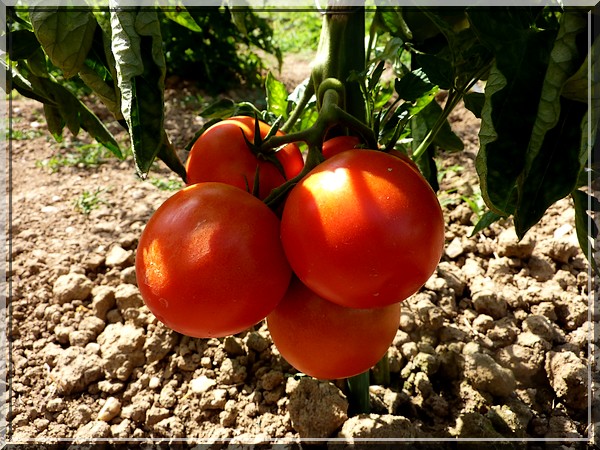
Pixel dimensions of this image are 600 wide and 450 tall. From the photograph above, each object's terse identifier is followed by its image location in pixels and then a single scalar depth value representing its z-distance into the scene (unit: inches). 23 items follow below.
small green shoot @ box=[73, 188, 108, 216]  21.9
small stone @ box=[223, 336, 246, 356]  15.7
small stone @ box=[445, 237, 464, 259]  19.3
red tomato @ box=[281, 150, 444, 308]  8.0
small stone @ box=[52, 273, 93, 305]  17.7
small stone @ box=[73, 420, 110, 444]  14.2
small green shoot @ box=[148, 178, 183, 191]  23.4
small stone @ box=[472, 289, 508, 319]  17.0
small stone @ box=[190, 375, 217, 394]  15.2
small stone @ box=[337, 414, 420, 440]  13.0
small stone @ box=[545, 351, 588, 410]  14.6
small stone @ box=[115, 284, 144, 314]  17.1
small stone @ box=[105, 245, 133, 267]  18.7
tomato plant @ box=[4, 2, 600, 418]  6.9
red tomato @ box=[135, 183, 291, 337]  8.5
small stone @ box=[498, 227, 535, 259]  18.4
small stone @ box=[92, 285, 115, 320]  17.2
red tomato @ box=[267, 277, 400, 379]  9.6
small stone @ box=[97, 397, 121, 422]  14.8
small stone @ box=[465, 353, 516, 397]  14.6
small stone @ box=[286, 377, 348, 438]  13.6
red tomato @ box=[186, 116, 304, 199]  10.1
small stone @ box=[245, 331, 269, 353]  15.8
